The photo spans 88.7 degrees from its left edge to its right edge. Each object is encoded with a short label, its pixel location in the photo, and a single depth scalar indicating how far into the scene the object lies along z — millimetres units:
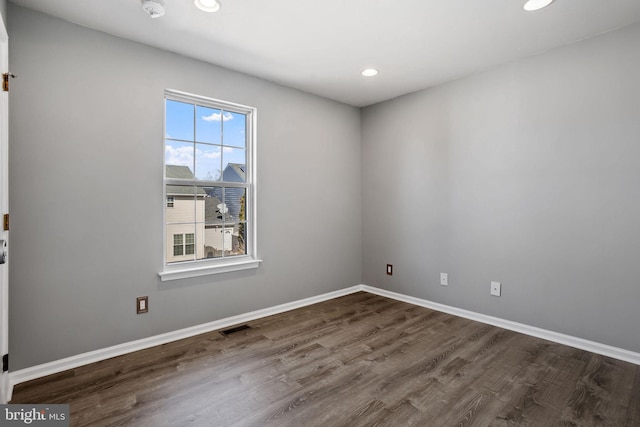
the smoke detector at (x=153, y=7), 2063
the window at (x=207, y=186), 2865
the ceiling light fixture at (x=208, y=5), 2095
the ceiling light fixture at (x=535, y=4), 2092
